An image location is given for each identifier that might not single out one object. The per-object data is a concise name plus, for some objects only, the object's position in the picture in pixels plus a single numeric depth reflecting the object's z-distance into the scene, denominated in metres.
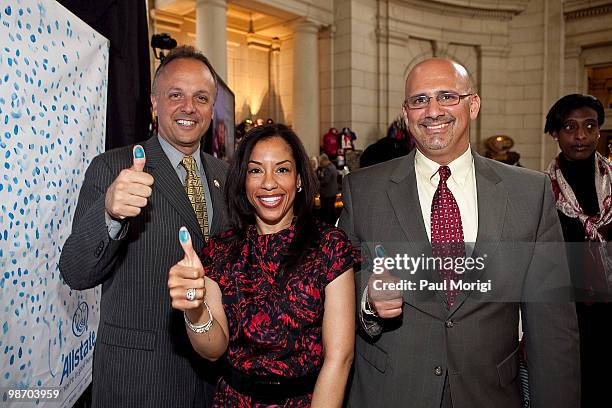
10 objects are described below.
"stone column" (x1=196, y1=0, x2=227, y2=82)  8.55
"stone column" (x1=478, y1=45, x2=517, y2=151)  12.87
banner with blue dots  1.44
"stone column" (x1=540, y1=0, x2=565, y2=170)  12.55
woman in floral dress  1.50
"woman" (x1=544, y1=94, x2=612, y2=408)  2.48
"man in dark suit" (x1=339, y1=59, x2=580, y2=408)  1.59
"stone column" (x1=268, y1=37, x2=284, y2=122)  12.61
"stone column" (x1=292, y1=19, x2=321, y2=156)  10.76
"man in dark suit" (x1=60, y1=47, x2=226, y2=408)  1.71
